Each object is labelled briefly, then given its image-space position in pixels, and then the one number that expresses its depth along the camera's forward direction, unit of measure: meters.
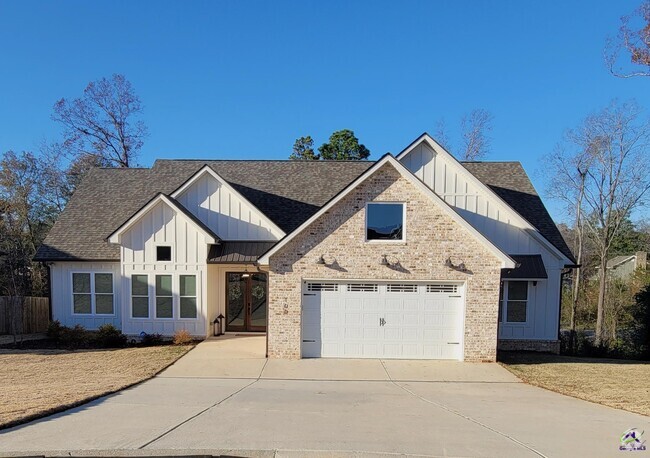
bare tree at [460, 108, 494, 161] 32.59
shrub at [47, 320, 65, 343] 13.85
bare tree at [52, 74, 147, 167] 31.48
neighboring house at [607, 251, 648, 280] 30.92
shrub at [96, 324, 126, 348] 13.25
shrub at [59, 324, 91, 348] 13.37
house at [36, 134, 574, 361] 11.45
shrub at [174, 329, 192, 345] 13.20
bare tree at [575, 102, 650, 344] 22.41
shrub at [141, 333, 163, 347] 13.48
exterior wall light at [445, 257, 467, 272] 11.31
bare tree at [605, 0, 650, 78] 10.31
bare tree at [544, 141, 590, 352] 23.73
